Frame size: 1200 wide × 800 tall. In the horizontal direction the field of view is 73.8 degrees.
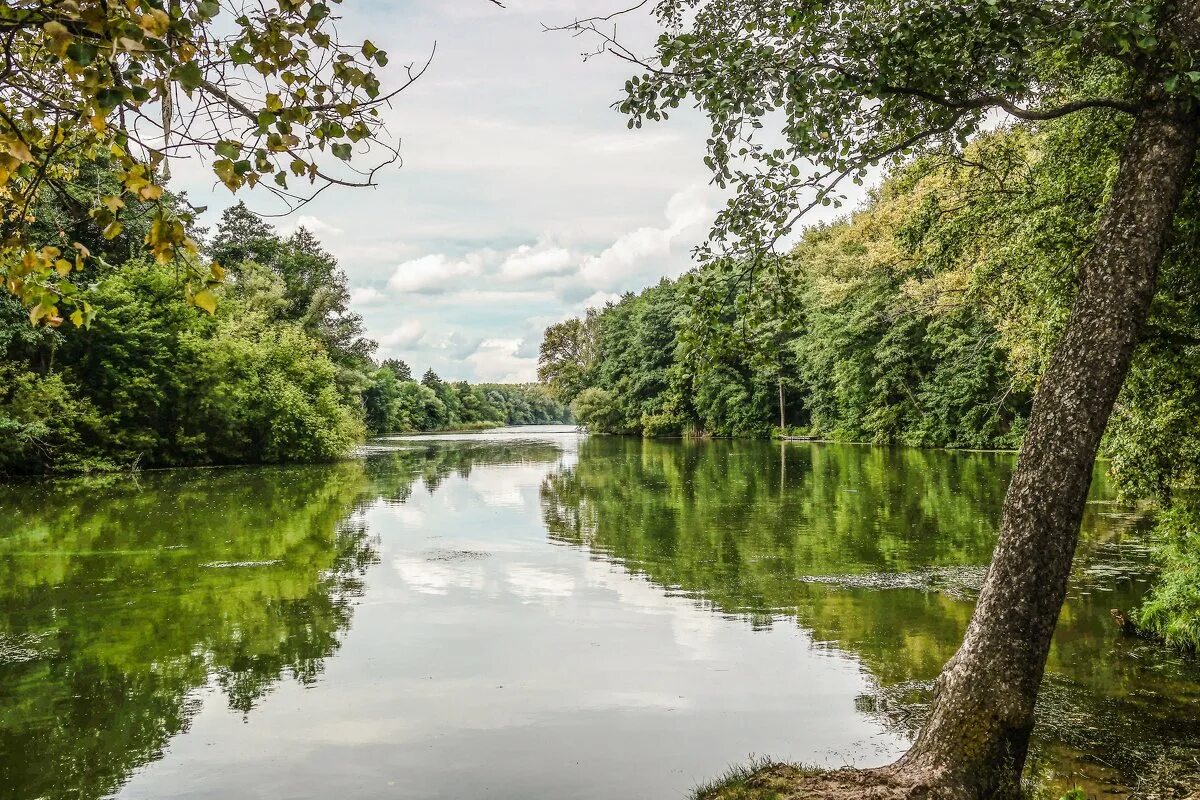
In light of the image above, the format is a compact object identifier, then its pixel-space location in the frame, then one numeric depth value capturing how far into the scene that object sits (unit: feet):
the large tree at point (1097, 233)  14.21
